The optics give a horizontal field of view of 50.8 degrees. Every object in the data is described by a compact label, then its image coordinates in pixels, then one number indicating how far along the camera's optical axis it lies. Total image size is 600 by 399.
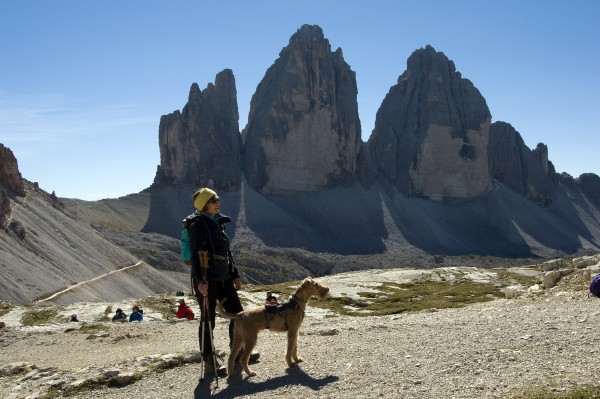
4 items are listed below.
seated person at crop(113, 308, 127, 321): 34.29
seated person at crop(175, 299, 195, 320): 32.26
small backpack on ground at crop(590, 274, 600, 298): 21.52
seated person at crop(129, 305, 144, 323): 33.61
